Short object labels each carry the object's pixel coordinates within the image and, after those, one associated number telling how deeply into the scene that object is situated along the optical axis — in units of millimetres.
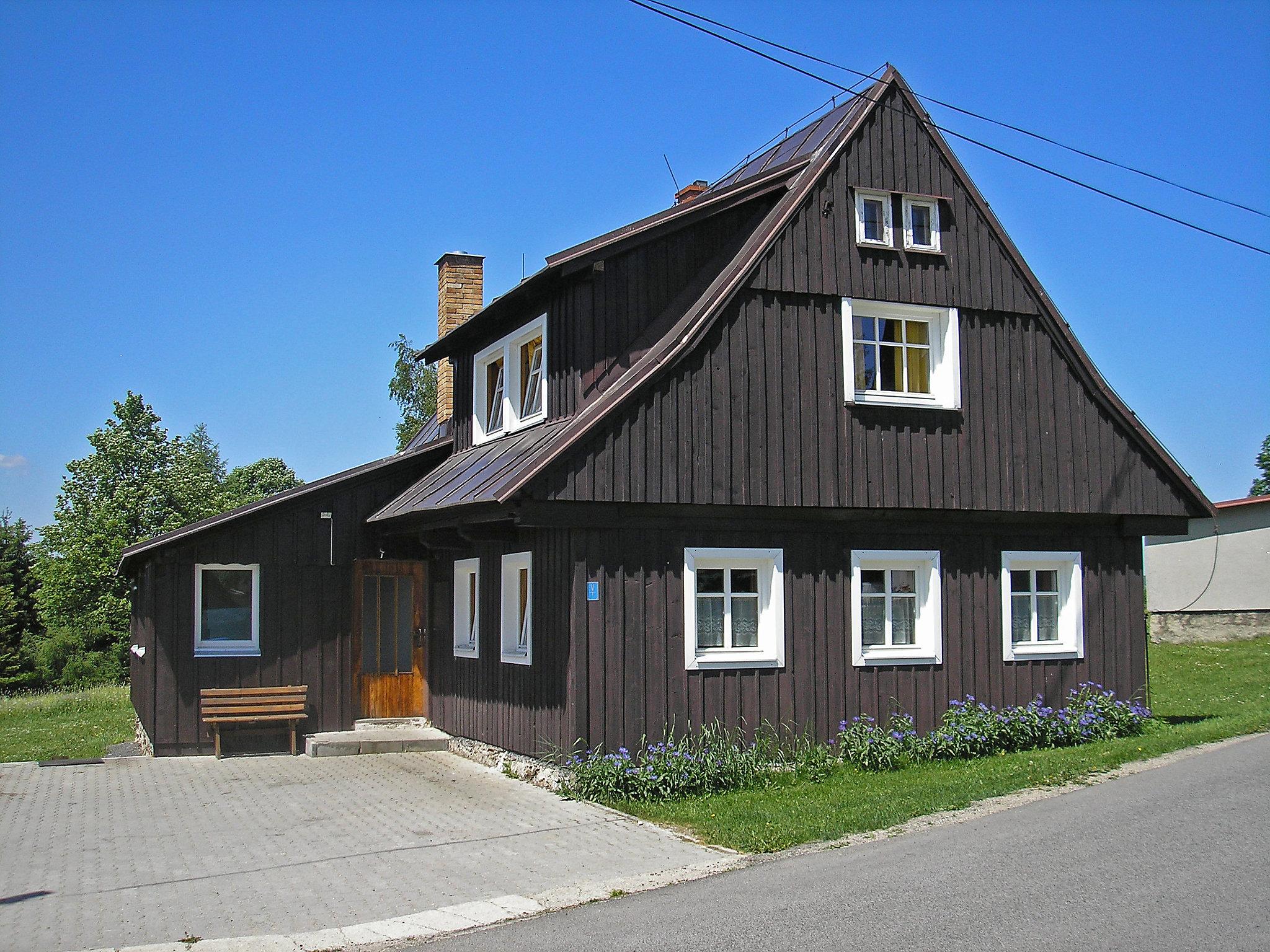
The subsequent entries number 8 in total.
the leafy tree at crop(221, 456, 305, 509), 72938
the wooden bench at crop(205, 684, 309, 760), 15367
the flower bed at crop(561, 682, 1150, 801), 12016
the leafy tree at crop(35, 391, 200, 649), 46812
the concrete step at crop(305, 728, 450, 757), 15250
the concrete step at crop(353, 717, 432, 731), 16344
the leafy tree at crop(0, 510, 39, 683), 44719
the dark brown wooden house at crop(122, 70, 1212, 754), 12742
